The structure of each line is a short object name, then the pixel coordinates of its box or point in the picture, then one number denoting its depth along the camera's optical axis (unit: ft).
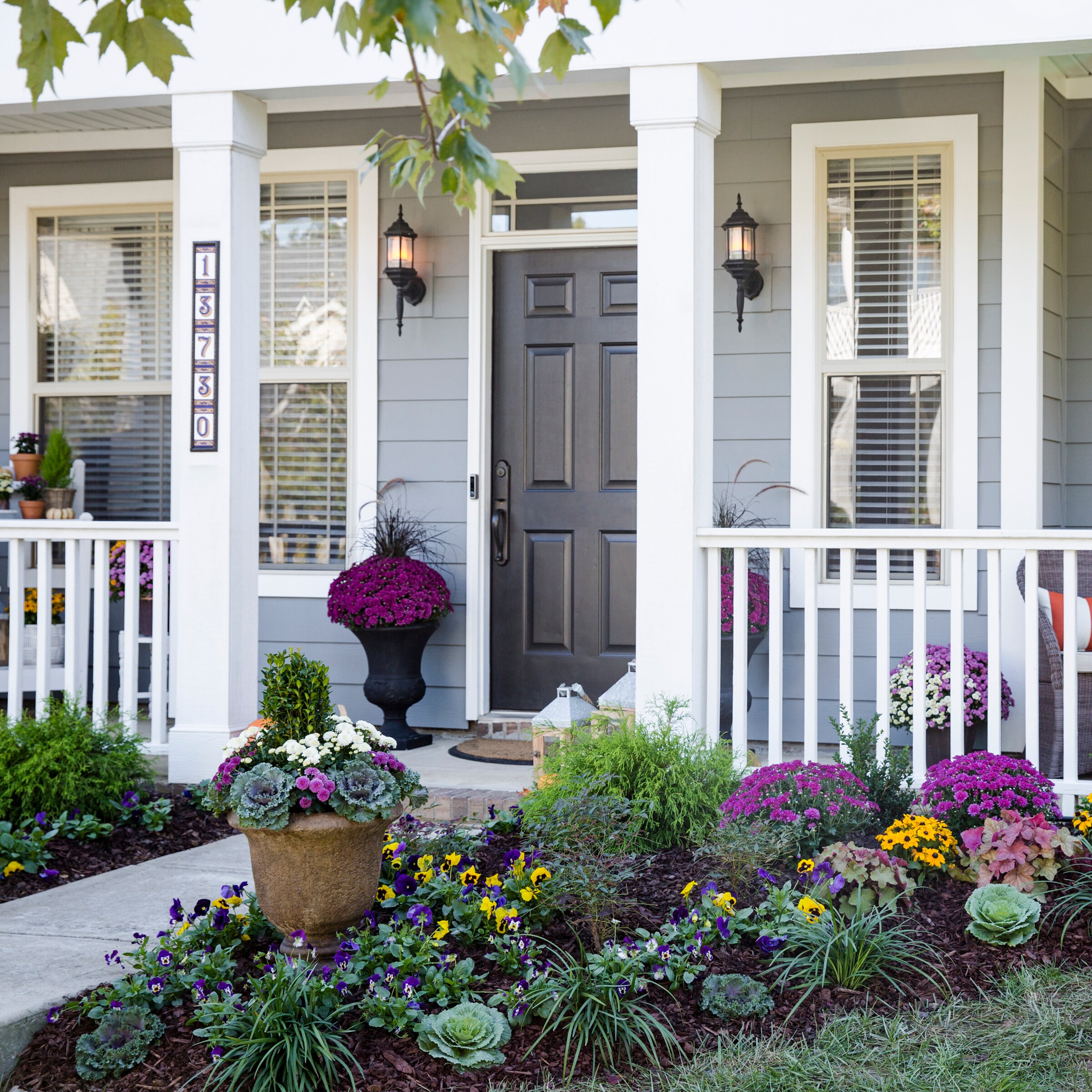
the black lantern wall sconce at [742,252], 17.10
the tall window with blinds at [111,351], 19.65
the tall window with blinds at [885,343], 17.08
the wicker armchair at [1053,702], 14.71
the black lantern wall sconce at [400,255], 18.07
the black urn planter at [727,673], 16.66
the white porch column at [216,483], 14.94
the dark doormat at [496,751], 16.58
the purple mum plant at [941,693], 15.67
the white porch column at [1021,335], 16.31
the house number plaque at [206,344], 14.98
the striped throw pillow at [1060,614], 15.19
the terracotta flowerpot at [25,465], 19.01
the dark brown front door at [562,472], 18.12
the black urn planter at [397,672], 17.25
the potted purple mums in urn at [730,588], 16.33
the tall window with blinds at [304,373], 18.89
